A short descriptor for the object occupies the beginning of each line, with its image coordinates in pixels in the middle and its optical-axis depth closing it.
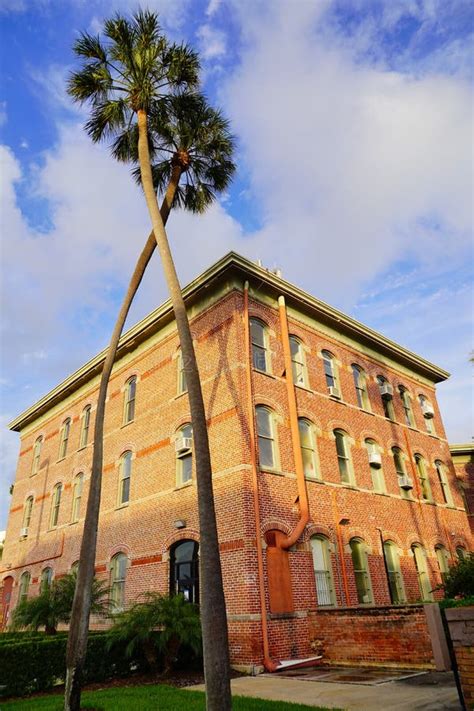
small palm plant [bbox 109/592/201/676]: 11.26
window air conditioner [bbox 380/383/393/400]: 21.56
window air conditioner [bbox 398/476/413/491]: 19.83
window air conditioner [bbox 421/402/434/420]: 23.86
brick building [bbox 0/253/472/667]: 13.46
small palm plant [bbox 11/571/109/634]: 14.48
